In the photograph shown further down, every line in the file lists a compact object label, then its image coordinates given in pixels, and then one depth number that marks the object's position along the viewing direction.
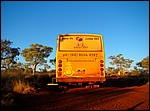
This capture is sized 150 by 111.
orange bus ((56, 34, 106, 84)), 7.53
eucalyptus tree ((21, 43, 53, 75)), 22.95
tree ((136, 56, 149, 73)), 30.10
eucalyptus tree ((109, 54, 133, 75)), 30.55
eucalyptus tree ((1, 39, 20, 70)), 15.19
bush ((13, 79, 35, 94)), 6.77
